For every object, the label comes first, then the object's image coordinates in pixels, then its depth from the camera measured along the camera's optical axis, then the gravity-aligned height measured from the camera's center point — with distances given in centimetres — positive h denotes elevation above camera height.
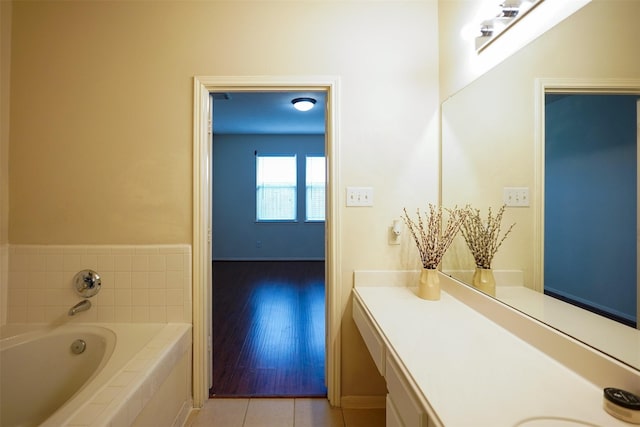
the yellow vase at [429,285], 147 -38
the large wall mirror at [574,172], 73 +14
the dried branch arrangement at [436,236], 151 -12
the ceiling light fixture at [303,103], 358 +143
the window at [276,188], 579 +52
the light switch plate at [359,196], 168 +11
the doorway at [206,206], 165 +4
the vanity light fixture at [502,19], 110 +83
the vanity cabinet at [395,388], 79 -56
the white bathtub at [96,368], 114 -75
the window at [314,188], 579 +53
